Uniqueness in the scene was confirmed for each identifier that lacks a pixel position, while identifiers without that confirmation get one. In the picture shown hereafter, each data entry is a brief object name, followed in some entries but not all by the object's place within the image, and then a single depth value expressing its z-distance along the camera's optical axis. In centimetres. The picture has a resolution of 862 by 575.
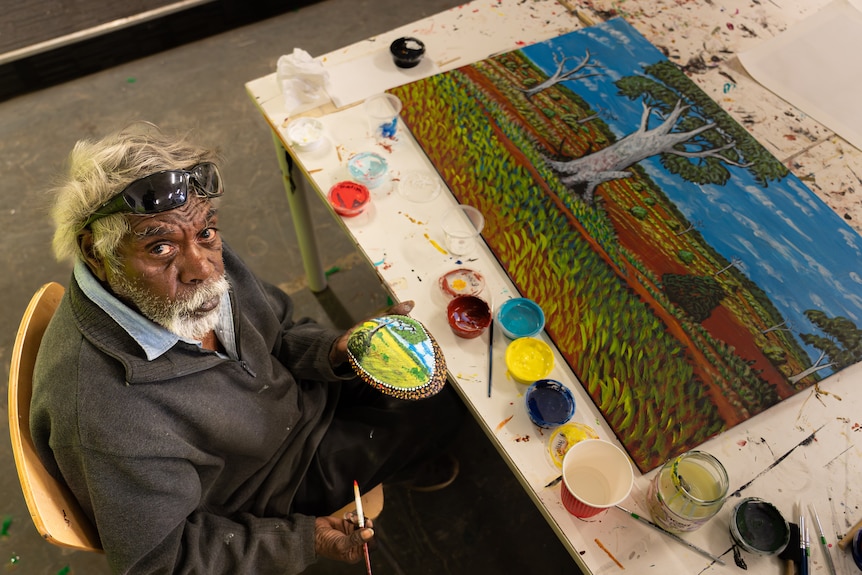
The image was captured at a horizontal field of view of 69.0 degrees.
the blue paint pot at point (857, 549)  115
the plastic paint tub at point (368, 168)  161
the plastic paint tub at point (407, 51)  185
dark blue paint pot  128
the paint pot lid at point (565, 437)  126
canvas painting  135
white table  118
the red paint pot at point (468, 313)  141
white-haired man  113
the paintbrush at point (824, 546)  116
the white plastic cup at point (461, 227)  153
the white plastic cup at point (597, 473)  120
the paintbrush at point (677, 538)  116
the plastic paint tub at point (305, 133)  168
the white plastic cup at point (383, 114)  174
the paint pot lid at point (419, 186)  162
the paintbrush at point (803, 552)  113
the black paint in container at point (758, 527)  115
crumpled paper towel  176
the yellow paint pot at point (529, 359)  134
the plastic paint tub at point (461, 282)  146
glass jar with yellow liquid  113
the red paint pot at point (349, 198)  156
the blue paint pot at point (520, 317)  141
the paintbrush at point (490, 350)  136
